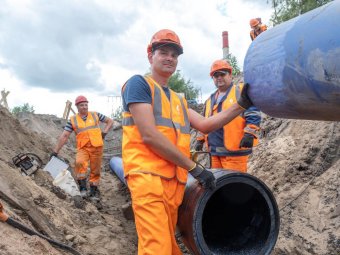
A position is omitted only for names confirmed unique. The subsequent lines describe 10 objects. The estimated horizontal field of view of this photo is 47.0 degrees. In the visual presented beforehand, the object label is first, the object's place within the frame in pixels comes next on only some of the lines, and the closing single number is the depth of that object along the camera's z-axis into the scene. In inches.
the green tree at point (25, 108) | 1232.5
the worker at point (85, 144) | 292.2
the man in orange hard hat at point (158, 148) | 96.0
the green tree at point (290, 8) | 570.3
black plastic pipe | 103.6
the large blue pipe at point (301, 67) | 73.0
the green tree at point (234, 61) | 804.0
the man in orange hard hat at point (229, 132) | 176.4
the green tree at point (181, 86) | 1425.9
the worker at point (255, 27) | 333.7
